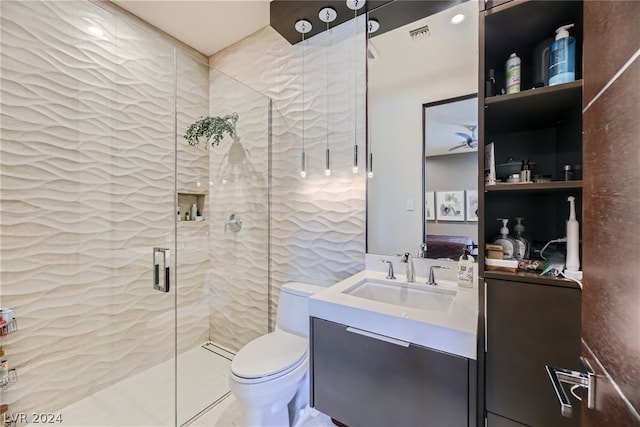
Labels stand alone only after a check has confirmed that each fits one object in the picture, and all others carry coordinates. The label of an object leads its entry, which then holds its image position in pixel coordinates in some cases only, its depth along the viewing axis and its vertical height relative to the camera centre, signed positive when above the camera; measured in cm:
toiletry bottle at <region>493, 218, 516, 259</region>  104 -11
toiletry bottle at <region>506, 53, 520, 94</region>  95 +51
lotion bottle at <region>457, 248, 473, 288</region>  132 -29
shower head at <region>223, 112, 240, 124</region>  225 +83
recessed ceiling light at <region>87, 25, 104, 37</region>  175 +123
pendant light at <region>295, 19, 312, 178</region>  176 +127
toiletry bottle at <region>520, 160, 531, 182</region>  99 +15
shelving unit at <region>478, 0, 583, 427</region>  83 -9
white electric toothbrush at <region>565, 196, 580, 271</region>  88 -10
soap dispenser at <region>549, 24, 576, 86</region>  85 +52
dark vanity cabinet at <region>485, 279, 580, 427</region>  81 -43
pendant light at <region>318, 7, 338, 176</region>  166 +127
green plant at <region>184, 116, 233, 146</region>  228 +74
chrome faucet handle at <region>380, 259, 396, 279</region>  152 -35
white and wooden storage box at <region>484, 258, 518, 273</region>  94 -19
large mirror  142 +53
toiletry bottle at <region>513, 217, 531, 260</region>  105 -11
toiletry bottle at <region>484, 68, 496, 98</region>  96 +48
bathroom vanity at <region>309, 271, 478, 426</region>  92 -57
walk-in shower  151 -5
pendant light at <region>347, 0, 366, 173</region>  170 +69
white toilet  131 -81
